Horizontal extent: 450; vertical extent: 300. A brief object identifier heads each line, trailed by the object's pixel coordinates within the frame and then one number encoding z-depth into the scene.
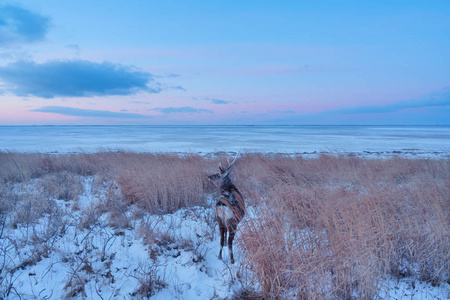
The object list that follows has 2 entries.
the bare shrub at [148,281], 2.55
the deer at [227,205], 2.80
